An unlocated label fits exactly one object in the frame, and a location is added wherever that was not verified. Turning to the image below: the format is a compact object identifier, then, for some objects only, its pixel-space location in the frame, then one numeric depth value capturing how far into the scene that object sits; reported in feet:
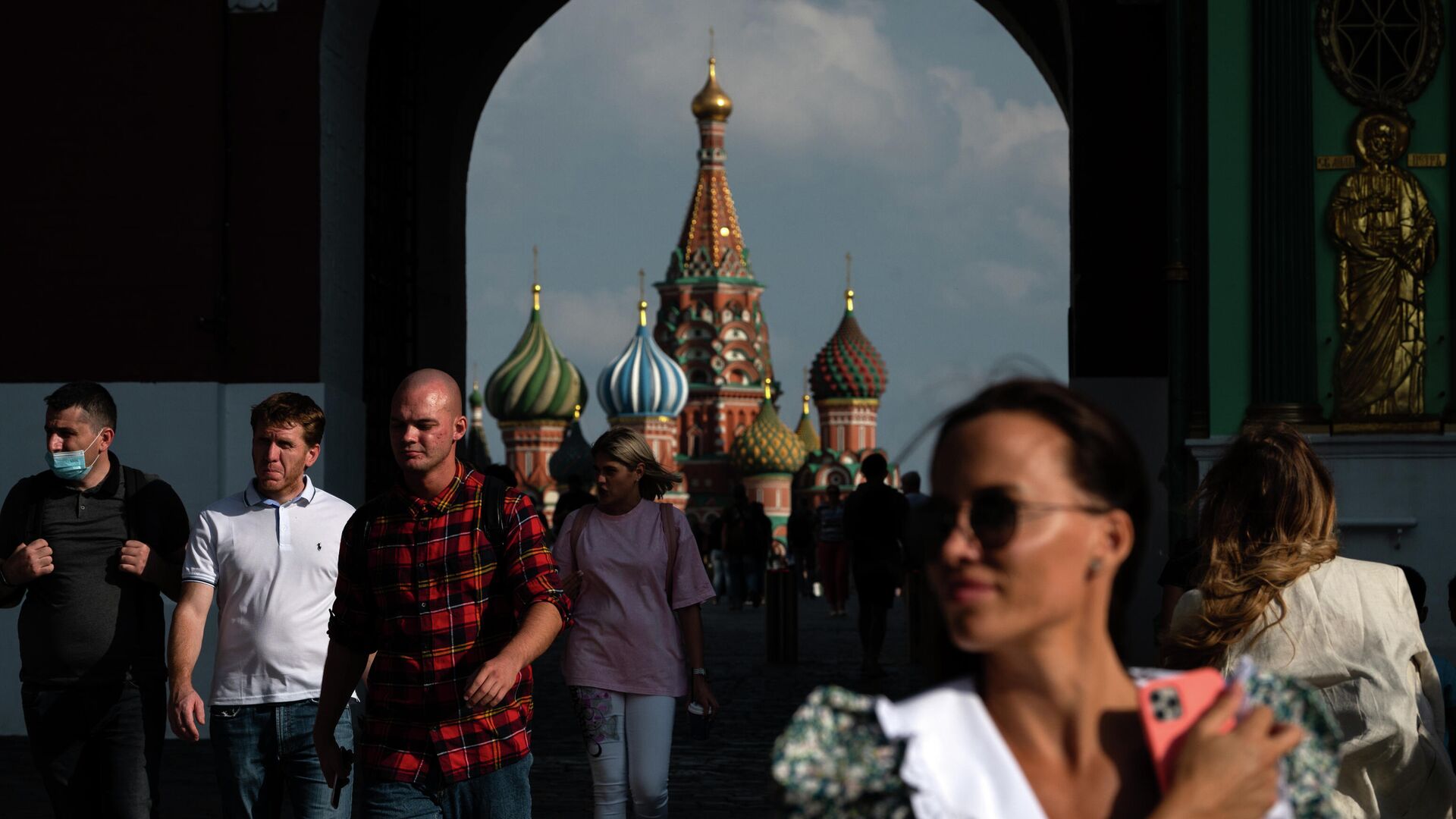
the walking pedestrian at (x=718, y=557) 106.73
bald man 15.74
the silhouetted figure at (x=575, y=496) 60.49
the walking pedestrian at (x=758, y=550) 85.25
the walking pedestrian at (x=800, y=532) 90.53
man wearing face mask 18.45
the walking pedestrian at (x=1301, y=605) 13.25
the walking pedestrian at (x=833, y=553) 69.77
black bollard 52.34
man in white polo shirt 17.62
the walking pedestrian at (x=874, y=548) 46.65
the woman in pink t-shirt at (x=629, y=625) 20.84
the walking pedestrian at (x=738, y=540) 84.48
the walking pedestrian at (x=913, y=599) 51.34
